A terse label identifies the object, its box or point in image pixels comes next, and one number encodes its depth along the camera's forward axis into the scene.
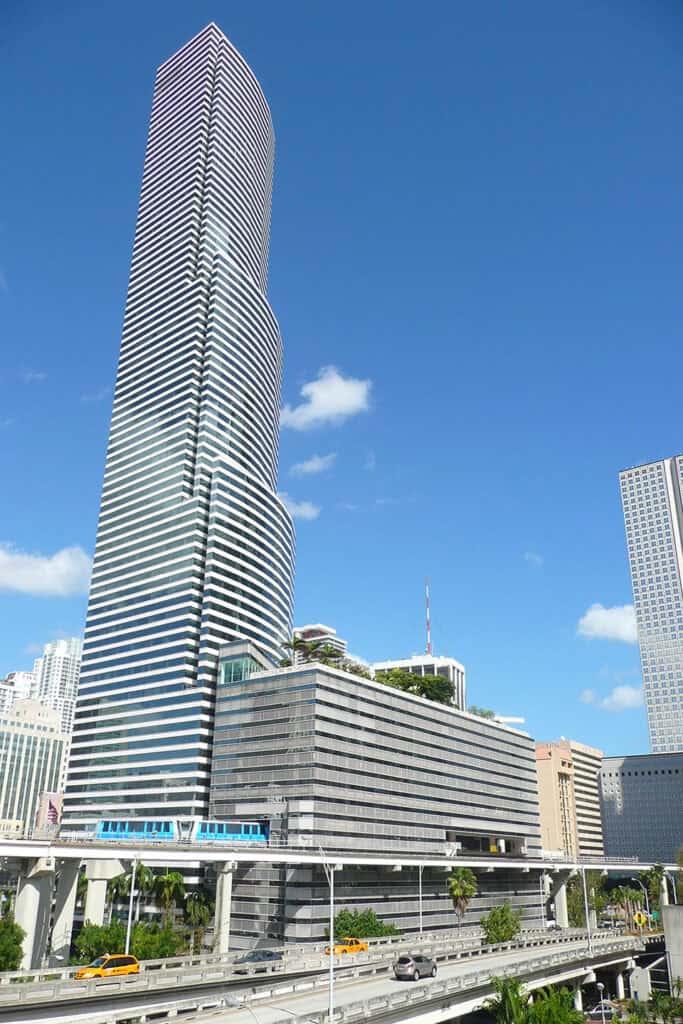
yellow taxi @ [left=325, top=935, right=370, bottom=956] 75.62
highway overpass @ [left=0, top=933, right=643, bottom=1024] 45.28
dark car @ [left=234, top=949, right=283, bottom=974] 59.25
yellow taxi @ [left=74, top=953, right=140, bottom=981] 54.59
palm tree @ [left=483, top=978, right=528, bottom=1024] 51.94
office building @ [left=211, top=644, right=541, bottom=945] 120.00
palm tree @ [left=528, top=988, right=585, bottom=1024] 51.47
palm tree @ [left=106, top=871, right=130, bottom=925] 116.62
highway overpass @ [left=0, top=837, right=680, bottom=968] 67.38
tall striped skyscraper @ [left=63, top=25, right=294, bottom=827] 160.00
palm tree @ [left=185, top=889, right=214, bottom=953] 106.62
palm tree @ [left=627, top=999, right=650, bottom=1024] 66.97
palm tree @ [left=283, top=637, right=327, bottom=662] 162.94
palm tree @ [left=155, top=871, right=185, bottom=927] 110.19
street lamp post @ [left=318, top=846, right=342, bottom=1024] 44.09
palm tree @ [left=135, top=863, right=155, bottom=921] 104.94
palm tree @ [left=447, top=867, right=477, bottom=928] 122.12
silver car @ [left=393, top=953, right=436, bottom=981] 62.31
